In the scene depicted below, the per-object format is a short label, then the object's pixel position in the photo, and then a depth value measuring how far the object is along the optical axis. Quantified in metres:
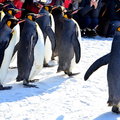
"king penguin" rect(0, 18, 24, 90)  7.54
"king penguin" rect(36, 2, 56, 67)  8.76
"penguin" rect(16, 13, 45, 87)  7.75
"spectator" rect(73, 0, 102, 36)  14.72
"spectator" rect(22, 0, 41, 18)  10.89
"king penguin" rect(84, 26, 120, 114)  6.36
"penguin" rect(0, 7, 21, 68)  8.48
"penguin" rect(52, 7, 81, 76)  8.46
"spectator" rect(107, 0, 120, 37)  14.99
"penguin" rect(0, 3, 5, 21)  9.76
